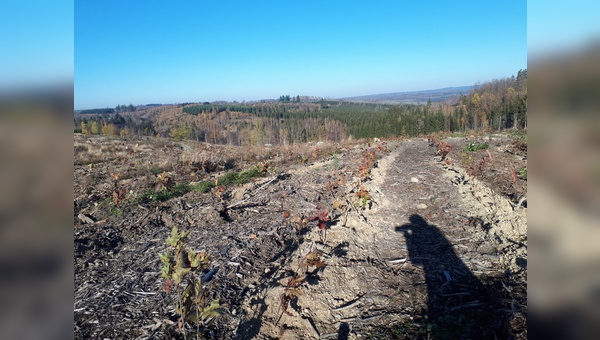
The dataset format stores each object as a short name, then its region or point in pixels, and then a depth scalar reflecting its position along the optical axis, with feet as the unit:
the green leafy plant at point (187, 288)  8.05
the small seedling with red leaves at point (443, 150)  39.54
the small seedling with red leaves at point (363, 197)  21.48
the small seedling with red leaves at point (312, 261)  13.63
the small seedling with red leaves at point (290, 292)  11.42
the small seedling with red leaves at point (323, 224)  16.57
